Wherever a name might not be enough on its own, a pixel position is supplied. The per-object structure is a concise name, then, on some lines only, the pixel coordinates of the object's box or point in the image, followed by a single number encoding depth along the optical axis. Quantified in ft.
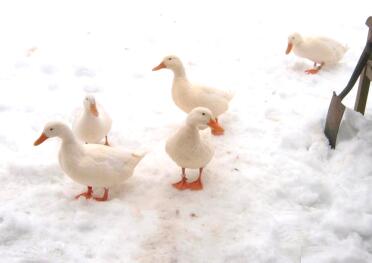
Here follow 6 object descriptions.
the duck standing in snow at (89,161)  9.66
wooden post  11.09
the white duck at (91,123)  10.98
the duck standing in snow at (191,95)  12.05
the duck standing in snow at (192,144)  10.13
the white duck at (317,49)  15.33
